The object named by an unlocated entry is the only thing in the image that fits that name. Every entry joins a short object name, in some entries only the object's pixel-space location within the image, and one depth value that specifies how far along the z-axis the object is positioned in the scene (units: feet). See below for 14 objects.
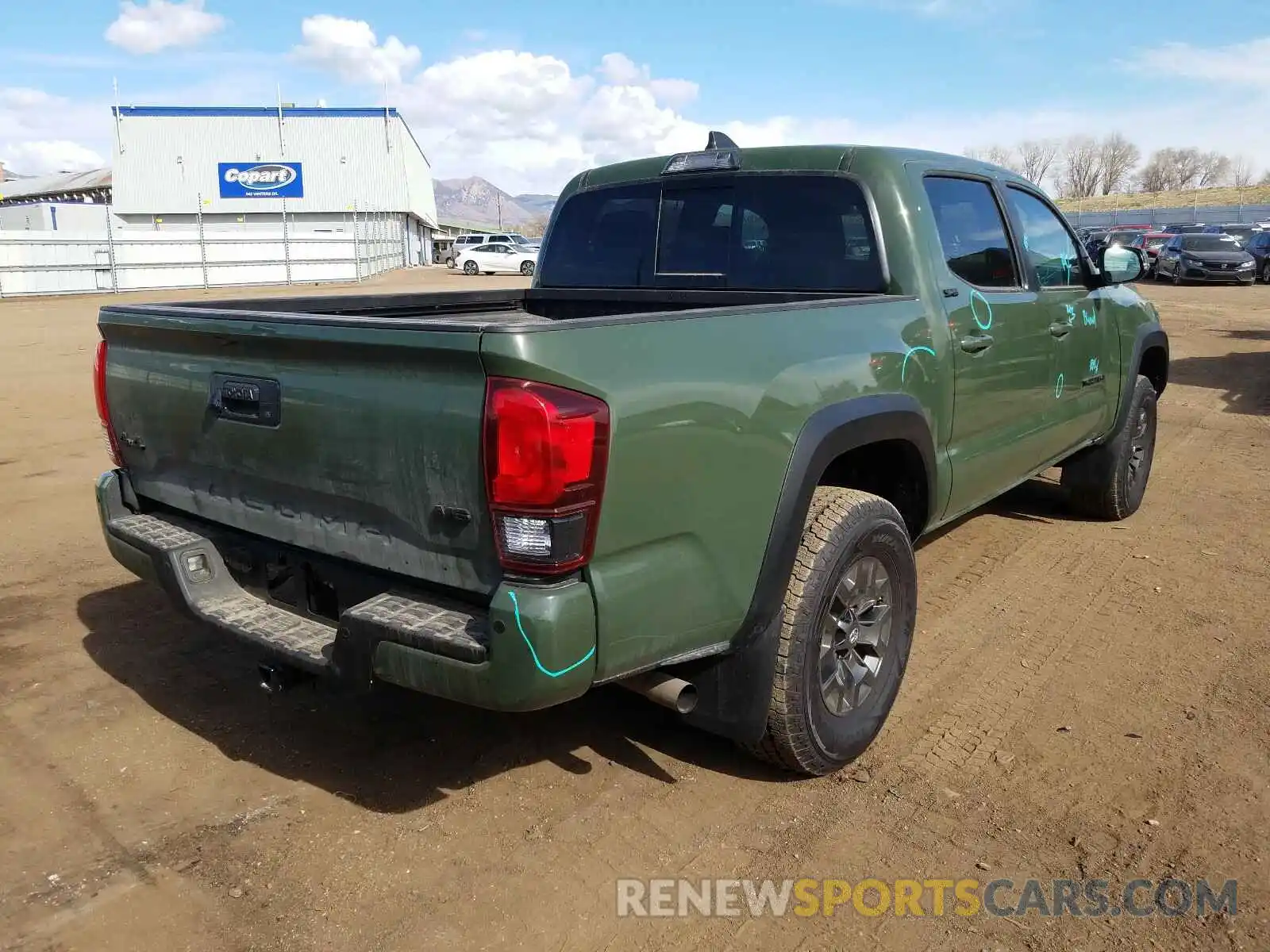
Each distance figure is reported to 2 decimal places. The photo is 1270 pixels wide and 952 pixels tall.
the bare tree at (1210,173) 366.43
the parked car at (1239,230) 107.80
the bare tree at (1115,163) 357.82
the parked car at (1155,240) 105.38
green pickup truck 7.59
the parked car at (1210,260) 91.20
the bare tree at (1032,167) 341.62
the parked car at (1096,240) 86.81
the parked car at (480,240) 138.82
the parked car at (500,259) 130.72
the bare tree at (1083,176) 363.56
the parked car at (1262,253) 94.07
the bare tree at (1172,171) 362.74
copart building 166.81
